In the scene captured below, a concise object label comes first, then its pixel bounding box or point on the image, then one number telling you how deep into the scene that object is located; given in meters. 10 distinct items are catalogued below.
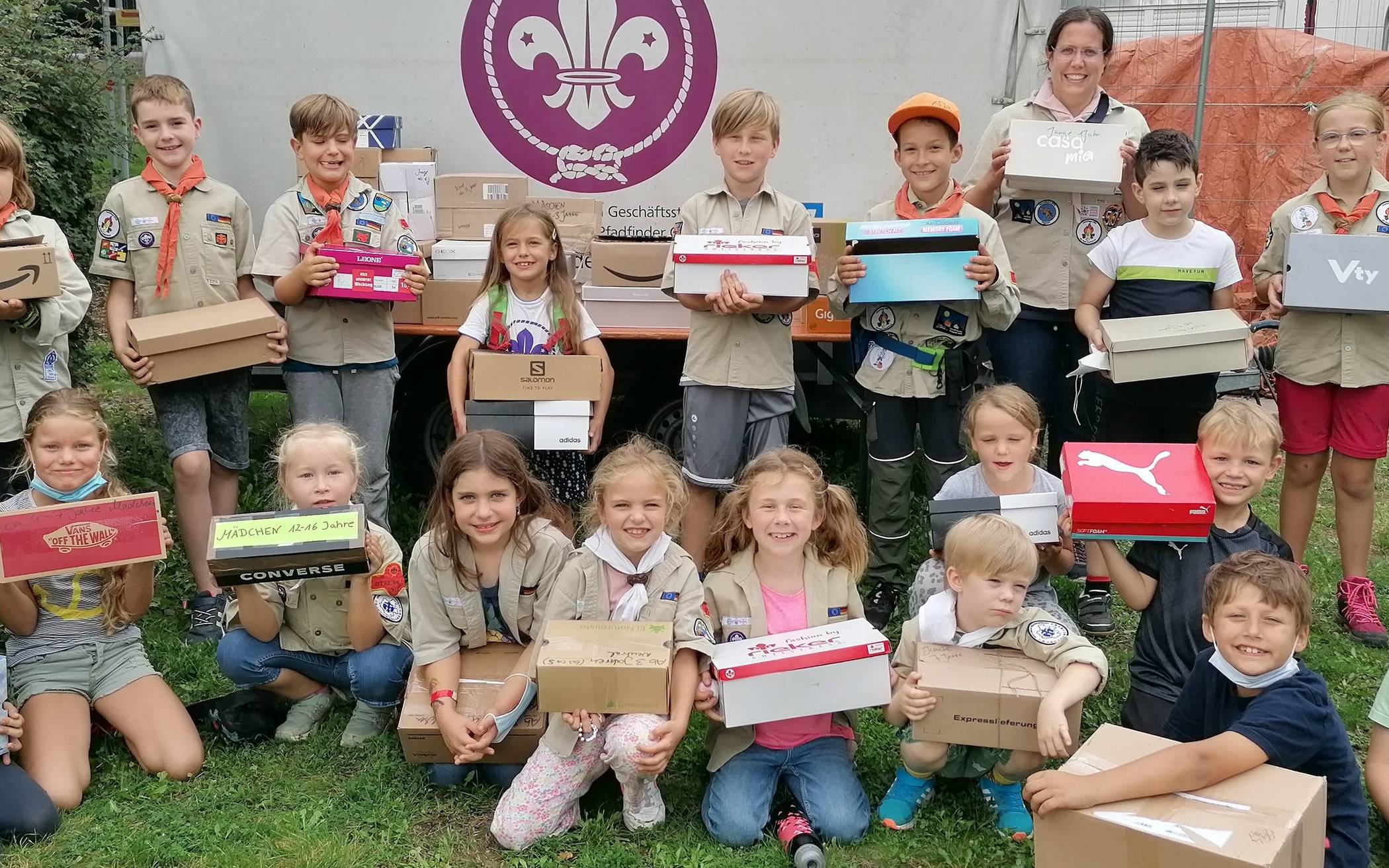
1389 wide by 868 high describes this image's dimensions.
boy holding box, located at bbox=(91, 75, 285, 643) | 4.17
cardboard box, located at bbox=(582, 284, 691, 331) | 5.06
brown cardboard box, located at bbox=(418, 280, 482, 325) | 5.16
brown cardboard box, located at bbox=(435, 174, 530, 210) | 5.23
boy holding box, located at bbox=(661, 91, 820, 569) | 4.07
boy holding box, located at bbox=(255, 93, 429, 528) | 4.16
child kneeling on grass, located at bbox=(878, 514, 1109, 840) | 3.03
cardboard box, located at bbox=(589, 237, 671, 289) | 5.03
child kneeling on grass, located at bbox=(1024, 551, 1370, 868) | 2.47
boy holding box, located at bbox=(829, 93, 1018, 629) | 4.05
